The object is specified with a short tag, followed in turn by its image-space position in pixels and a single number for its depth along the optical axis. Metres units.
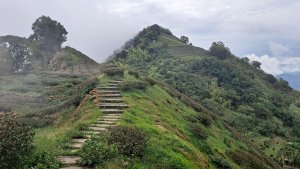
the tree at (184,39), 75.28
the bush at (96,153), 7.03
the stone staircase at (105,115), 7.37
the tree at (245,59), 63.90
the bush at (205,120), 16.01
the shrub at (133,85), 15.50
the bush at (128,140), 7.70
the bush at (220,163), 10.81
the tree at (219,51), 58.62
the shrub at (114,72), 18.93
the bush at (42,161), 6.30
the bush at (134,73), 20.64
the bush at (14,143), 5.69
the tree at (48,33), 49.24
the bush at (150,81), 18.73
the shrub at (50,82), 23.14
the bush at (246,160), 13.26
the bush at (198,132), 12.99
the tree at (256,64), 66.98
